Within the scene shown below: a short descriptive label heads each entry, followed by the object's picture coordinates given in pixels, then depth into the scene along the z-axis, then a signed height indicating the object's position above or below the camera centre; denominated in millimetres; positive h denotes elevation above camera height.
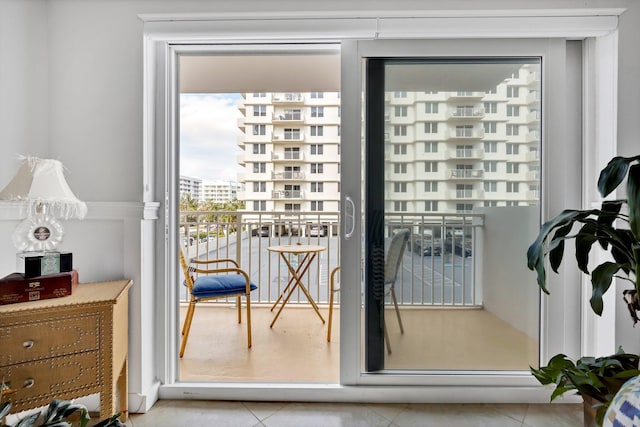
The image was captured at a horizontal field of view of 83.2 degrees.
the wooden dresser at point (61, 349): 1421 -574
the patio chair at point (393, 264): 2051 -300
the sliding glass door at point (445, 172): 2016 +222
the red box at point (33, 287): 1479 -324
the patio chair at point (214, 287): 2689 -583
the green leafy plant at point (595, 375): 1360 -643
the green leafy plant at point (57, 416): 1032 -615
